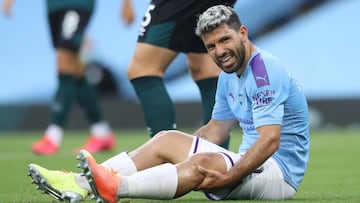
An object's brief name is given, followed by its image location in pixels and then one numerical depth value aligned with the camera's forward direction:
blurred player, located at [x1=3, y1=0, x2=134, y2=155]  18.23
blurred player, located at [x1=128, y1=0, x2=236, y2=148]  12.27
